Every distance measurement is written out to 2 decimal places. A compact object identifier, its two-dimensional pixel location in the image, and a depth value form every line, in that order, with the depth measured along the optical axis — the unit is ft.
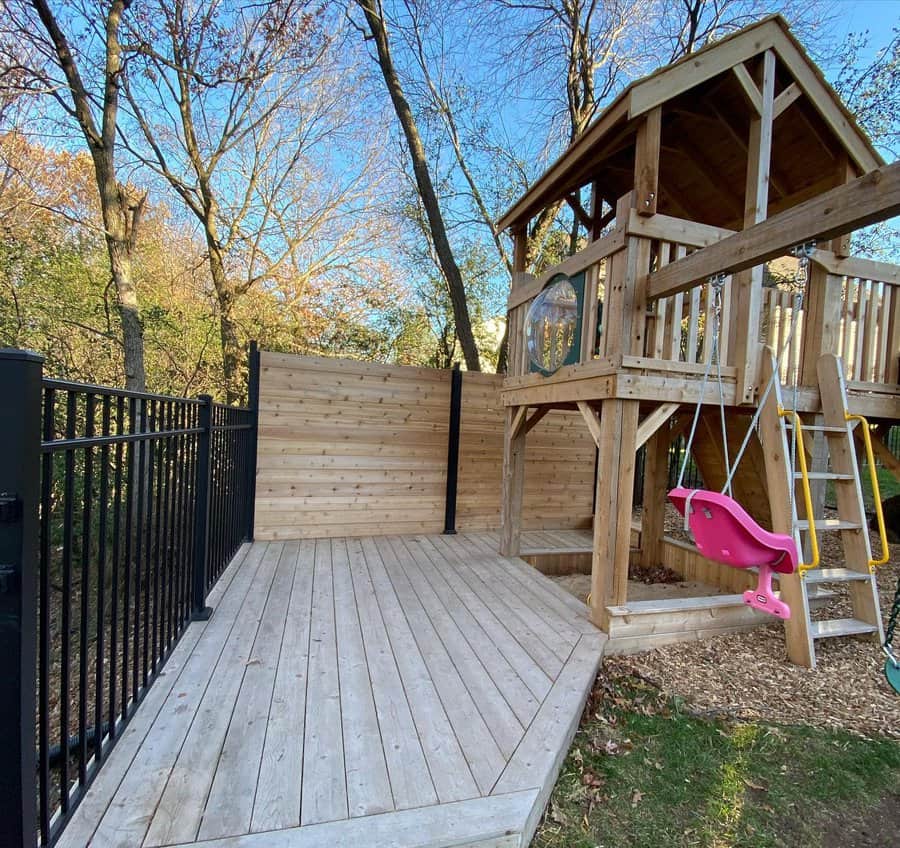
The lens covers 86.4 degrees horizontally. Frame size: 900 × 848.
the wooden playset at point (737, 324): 9.02
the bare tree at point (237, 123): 19.98
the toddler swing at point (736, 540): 6.33
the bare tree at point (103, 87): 16.21
